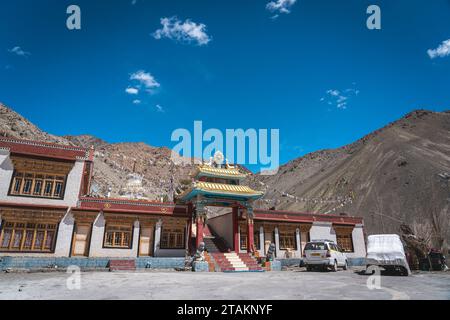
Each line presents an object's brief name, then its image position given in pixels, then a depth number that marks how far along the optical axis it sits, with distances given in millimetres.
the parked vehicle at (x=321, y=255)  19109
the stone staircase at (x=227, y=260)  21062
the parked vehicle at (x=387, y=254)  16172
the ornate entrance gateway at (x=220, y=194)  23922
